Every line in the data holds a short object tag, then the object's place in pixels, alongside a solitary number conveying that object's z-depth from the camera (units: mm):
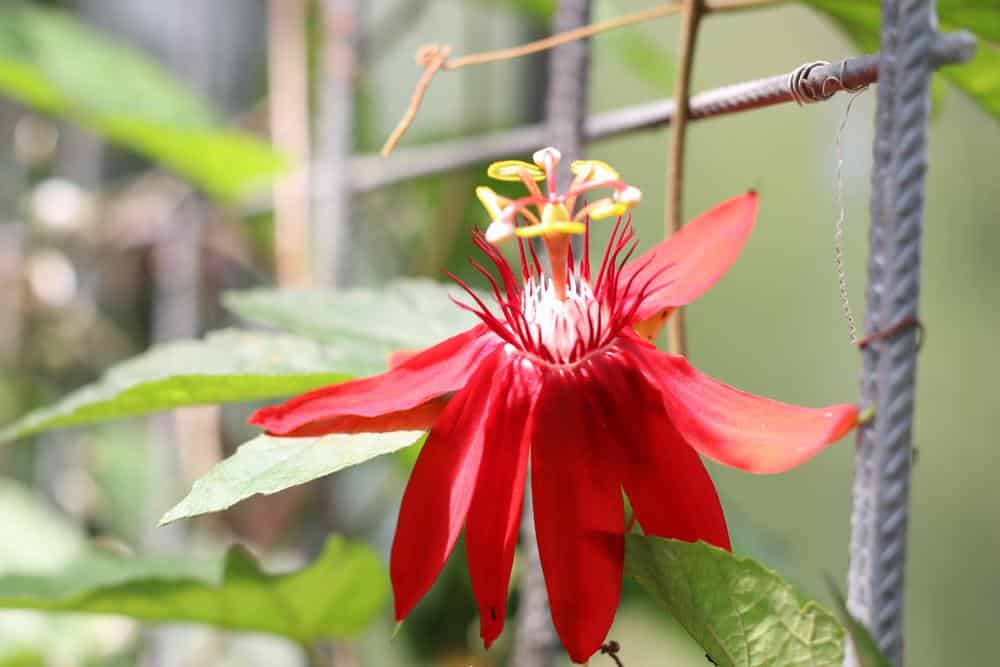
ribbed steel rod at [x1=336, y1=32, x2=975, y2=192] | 391
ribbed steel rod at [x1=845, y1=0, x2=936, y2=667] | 381
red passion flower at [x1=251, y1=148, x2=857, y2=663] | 392
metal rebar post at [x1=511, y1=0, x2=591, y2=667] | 520
